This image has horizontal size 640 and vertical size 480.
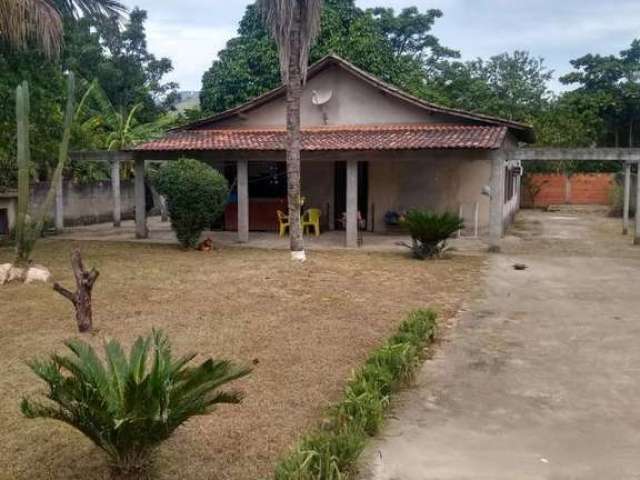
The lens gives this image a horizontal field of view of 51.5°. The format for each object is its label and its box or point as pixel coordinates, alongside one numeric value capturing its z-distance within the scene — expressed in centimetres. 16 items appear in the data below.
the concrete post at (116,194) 2189
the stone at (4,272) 1115
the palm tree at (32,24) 1213
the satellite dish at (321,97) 1969
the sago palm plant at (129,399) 395
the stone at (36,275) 1138
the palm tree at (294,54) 1329
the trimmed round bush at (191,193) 1541
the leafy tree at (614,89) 3606
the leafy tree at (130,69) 3127
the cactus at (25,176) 1135
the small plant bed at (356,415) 411
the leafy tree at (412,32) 4294
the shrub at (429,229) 1459
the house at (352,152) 1691
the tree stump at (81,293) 779
